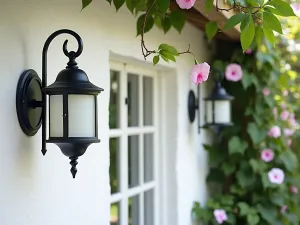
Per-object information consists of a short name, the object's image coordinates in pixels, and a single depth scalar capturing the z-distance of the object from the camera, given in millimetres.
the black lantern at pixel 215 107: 3210
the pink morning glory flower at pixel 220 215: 3223
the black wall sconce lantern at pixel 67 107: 1456
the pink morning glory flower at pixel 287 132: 3713
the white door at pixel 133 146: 2516
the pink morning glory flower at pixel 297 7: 3449
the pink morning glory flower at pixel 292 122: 3797
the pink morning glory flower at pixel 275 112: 3554
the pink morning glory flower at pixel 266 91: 3479
